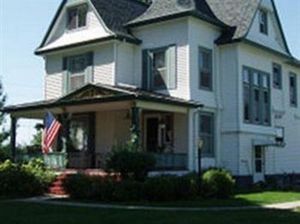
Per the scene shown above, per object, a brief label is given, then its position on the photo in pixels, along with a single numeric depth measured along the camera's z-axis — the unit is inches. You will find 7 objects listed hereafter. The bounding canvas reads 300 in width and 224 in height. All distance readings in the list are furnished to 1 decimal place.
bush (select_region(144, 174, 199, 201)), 844.6
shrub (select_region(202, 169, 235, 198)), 916.6
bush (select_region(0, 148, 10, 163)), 1196.5
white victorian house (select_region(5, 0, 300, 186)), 1088.2
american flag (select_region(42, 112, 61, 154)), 1061.9
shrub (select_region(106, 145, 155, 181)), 882.1
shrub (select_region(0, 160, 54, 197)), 928.3
